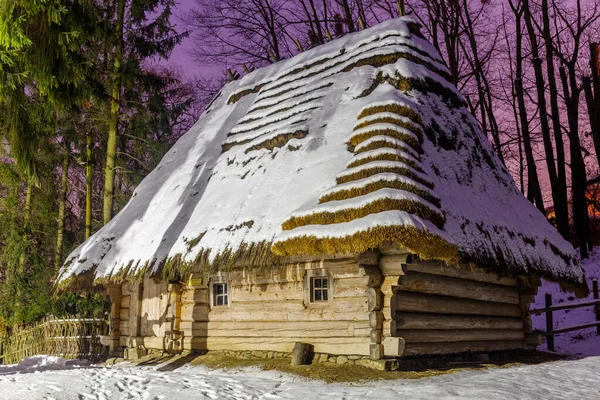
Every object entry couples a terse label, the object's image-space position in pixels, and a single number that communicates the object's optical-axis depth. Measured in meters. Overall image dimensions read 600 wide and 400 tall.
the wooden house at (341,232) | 9.91
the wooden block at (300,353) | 10.84
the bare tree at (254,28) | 28.27
